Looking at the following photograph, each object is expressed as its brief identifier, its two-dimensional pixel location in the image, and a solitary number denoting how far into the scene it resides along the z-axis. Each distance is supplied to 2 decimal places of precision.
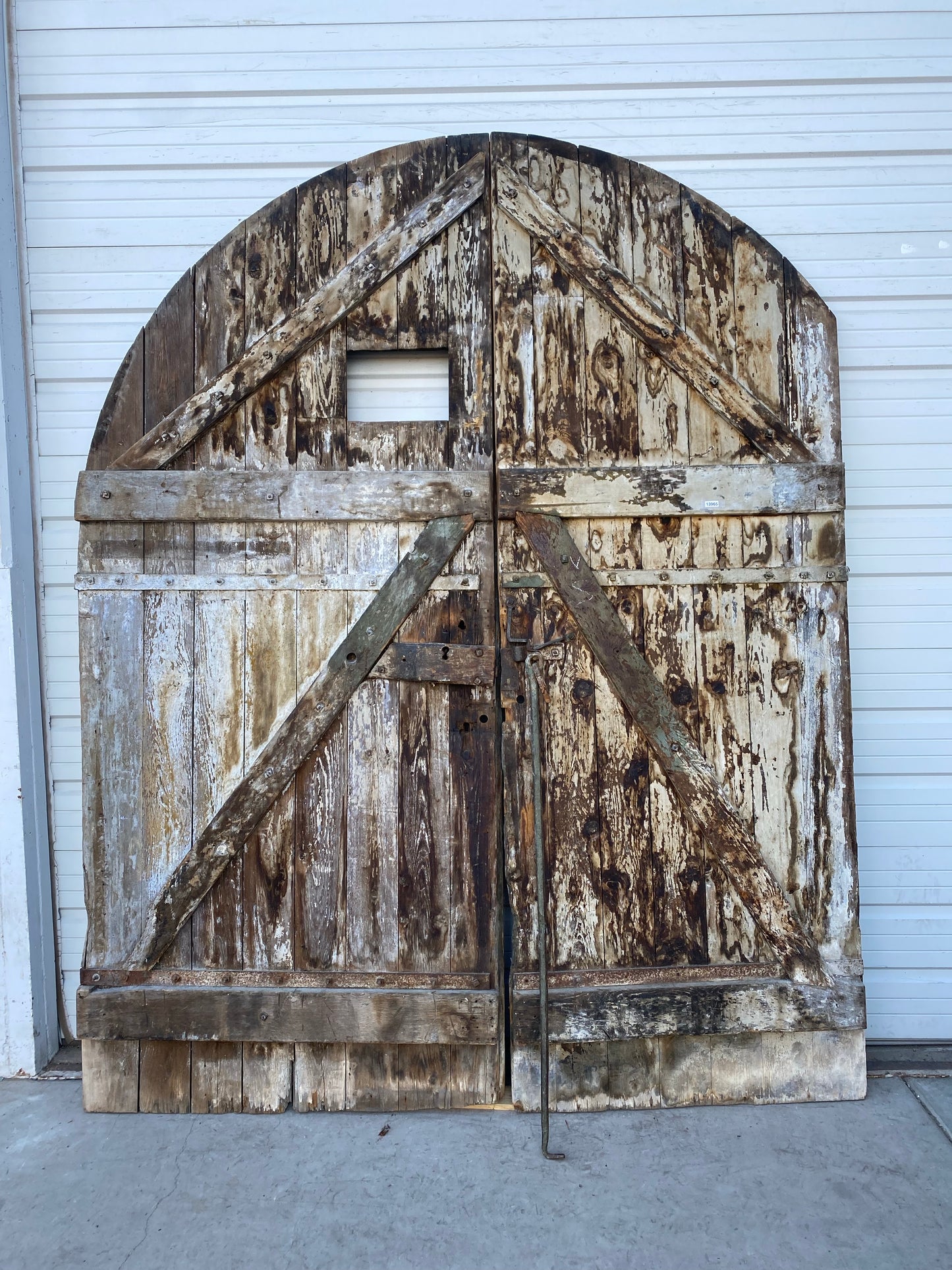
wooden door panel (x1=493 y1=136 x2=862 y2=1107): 2.40
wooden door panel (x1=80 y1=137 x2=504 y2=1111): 2.41
